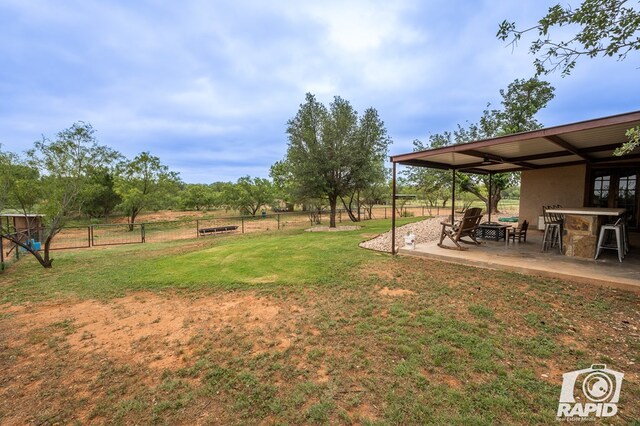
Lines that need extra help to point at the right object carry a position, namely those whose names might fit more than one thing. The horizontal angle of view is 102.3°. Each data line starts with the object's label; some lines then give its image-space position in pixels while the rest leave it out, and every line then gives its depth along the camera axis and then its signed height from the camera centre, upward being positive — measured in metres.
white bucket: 6.48 -1.06
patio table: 7.23 -0.89
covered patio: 4.27 +0.65
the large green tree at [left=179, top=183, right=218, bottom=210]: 31.56 +0.36
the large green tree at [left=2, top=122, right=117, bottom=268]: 7.08 +0.70
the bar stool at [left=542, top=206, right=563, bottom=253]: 5.92 -0.72
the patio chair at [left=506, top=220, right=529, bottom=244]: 6.83 -0.87
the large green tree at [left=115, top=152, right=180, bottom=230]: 19.94 +1.34
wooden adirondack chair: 6.25 -0.71
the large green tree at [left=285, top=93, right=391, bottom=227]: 12.39 +2.66
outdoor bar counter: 5.09 -0.60
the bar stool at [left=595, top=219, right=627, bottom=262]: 4.77 -0.72
